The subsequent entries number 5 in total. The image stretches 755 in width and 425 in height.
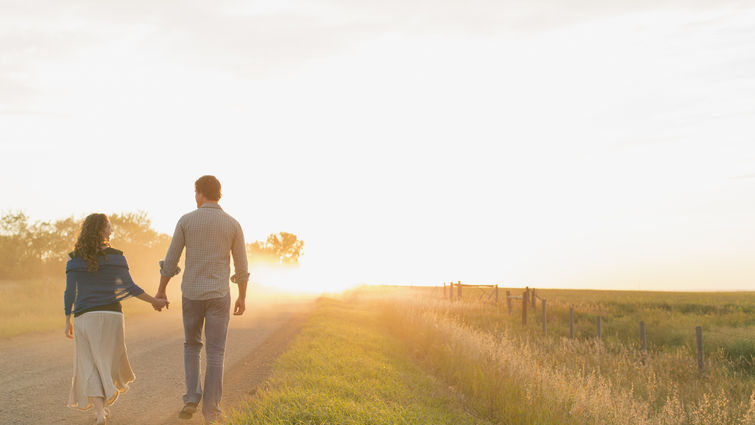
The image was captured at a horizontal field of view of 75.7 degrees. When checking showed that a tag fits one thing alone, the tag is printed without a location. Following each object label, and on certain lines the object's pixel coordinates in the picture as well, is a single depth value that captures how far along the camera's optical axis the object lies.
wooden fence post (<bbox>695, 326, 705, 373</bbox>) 14.99
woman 4.98
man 5.29
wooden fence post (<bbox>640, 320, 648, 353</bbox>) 17.06
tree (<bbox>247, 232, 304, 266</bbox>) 111.75
